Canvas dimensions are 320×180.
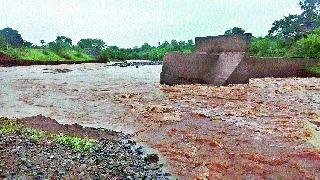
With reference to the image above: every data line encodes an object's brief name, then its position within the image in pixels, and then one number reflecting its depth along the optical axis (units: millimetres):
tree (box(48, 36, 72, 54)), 71344
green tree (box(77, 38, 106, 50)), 110688
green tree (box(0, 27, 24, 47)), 76250
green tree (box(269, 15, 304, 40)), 51978
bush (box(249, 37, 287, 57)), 33062
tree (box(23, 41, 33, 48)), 77825
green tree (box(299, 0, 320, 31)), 57744
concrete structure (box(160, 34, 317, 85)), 19547
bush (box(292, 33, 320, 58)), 24859
